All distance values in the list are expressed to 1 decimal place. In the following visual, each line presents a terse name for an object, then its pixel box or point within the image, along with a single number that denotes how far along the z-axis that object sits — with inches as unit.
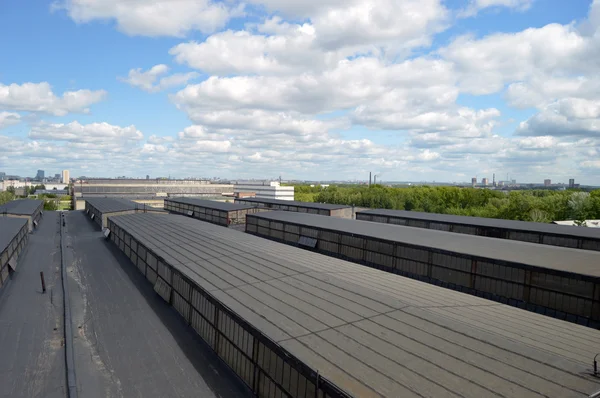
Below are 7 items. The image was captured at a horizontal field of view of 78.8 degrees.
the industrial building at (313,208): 2805.1
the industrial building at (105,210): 2256.4
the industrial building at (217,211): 2504.9
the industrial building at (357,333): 400.2
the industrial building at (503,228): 1361.1
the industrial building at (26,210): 2122.3
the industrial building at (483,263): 853.2
